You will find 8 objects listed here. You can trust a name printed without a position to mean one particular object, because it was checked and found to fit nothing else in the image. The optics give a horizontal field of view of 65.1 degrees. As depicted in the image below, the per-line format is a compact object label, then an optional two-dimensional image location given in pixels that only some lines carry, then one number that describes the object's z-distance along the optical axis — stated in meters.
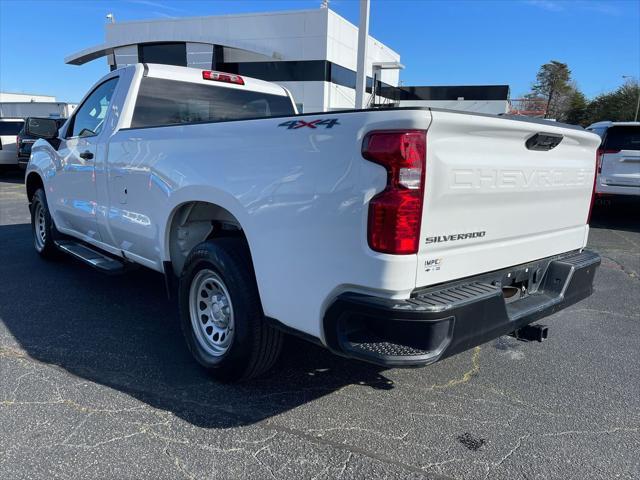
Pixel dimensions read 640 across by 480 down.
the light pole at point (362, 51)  14.55
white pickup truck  2.28
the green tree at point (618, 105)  50.95
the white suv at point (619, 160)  9.60
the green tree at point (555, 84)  64.07
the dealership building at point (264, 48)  27.30
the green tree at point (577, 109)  57.42
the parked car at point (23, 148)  15.54
